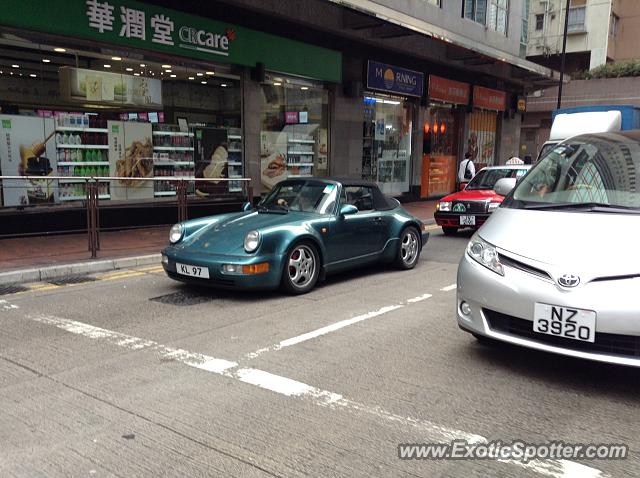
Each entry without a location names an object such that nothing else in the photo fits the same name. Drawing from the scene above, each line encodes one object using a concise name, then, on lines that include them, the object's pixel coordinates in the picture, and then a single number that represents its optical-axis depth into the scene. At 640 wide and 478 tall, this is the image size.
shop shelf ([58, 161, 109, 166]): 11.38
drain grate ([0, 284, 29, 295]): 6.90
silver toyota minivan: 3.50
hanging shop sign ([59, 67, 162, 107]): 11.17
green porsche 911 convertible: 6.18
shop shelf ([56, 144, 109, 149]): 11.36
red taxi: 11.17
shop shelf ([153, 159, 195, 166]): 12.90
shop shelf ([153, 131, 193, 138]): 12.77
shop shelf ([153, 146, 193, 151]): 12.85
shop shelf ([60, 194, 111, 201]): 9.34
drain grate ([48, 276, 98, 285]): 7.48
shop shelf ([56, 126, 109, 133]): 11.29
